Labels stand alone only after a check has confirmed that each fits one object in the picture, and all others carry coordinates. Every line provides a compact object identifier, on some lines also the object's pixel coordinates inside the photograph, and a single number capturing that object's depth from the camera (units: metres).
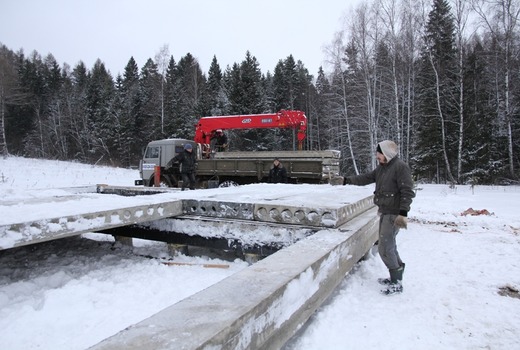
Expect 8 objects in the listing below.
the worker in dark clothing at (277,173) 11.11
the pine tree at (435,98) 24.72
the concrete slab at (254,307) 1.45
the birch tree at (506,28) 19.23
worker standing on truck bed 15.08
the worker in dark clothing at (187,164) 11.58
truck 11.55
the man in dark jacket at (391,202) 3.72
